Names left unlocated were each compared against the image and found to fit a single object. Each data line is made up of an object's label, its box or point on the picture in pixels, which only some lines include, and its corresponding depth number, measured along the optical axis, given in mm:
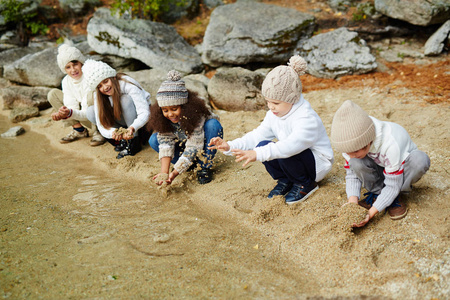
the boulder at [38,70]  5883
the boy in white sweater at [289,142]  2275
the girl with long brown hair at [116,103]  3369
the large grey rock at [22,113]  5234
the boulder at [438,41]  4996
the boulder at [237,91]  4707
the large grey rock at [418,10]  5066
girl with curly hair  2742
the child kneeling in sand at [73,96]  3807
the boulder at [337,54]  5055
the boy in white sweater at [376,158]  1925
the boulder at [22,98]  5590
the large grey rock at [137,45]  5742
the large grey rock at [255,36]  5602
